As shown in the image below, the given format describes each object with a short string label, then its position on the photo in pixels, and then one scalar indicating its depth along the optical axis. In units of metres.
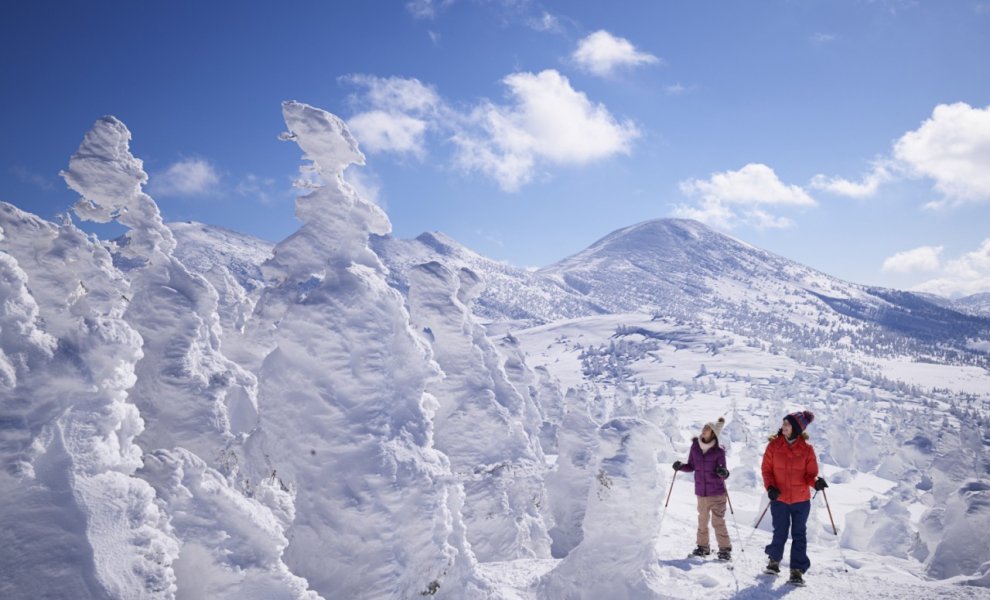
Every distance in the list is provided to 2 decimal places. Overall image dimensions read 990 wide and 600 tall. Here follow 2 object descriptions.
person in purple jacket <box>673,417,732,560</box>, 8.28
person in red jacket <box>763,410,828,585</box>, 7.11
